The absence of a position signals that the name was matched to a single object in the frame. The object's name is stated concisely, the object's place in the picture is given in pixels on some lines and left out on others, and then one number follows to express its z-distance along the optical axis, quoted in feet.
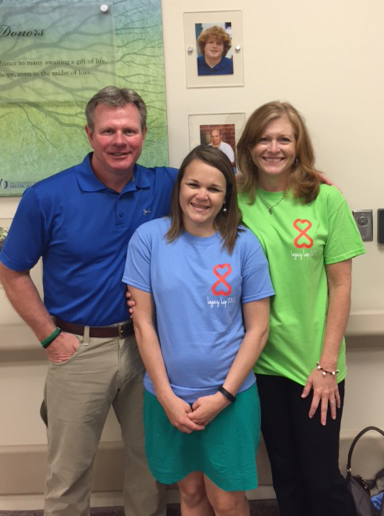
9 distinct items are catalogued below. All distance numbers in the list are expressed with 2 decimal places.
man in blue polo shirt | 4.42
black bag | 5.20
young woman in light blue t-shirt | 4.05
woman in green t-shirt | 4.36
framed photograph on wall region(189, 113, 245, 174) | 5.41
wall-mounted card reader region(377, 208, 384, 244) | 5.60
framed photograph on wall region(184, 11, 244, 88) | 5.22
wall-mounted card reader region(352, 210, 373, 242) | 5.63
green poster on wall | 5.22
